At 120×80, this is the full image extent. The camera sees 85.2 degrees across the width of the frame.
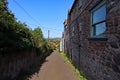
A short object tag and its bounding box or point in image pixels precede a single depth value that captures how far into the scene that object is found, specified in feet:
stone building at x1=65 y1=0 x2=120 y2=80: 6.84
